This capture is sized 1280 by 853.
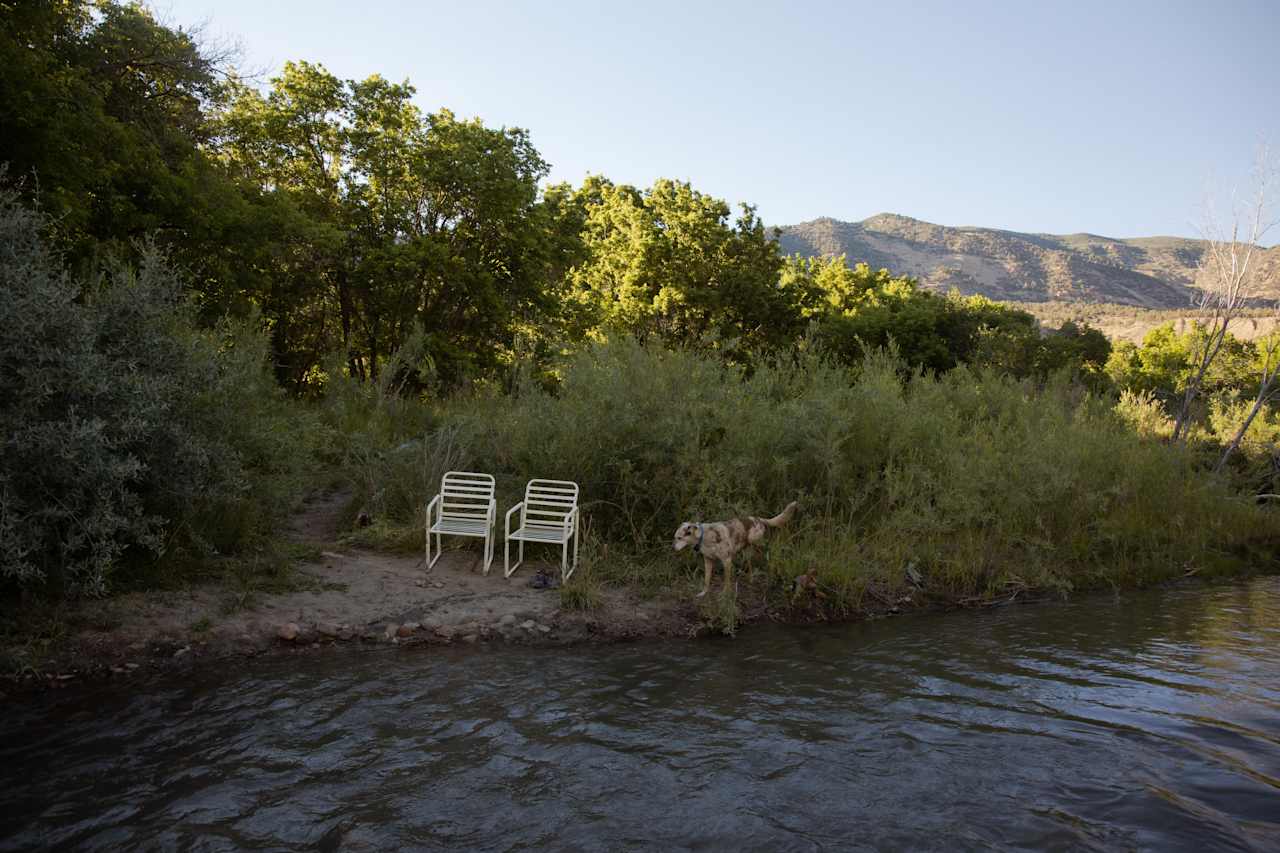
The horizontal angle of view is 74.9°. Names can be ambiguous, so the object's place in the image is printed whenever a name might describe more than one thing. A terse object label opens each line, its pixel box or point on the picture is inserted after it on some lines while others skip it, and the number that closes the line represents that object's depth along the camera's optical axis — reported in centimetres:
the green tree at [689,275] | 3069
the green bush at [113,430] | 629
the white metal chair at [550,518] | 855
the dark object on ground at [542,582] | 859
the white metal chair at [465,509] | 866
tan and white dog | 820
